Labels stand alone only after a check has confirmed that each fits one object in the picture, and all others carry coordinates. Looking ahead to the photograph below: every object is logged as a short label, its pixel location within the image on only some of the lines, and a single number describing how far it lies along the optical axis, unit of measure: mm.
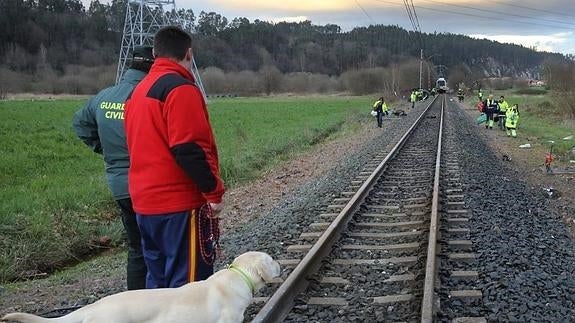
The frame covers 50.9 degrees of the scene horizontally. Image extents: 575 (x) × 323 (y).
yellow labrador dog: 2955
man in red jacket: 3408
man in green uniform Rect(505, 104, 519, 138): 22172
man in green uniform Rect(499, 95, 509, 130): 25125
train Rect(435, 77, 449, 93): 91125
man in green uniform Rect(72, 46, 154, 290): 4078
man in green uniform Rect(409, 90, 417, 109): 48125
